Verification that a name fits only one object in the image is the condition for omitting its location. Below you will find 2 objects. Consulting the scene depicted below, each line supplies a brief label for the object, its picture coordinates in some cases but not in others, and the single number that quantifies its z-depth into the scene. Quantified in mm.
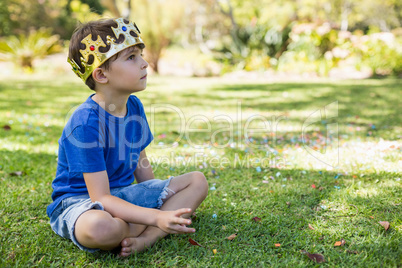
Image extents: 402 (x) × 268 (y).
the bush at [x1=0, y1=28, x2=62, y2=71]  10984
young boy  1769
